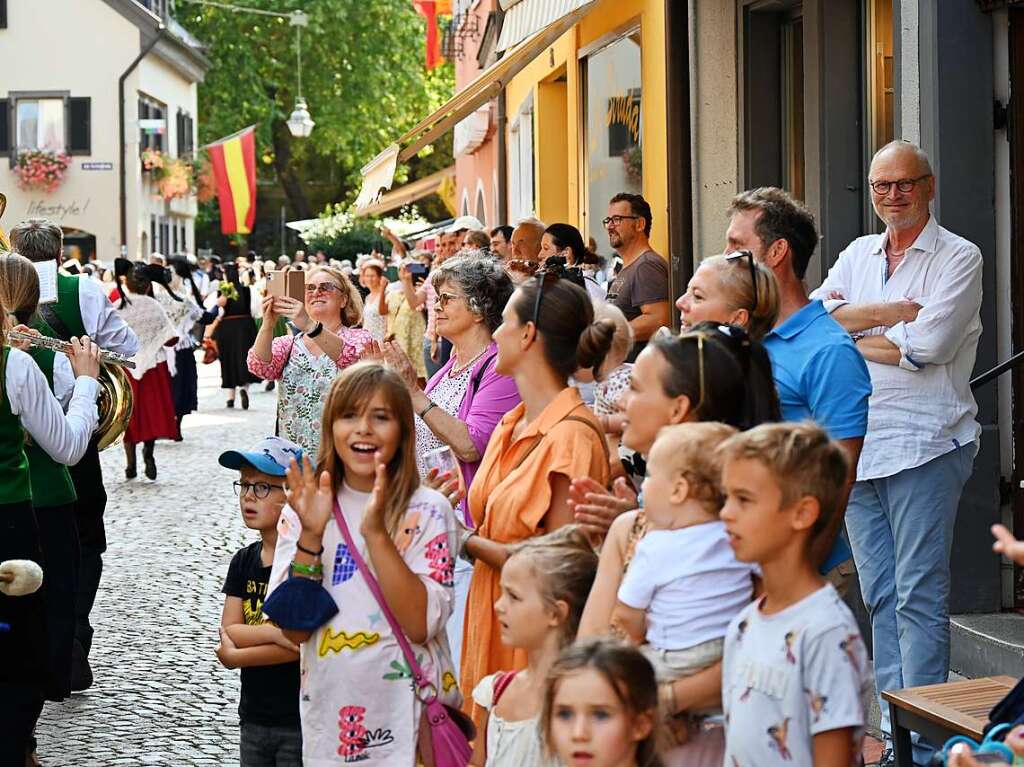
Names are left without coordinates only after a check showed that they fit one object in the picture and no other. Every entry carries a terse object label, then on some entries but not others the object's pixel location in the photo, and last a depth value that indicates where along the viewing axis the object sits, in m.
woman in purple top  5.56
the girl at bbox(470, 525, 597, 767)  3.94
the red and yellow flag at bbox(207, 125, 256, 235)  46.66
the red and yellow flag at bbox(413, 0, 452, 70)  34.03
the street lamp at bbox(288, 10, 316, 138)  42.12
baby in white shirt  3.65
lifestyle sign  47.75
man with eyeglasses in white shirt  5.96
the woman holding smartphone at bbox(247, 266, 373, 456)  8.41
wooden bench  4.46
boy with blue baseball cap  5.06
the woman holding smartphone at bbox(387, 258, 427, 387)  15.15
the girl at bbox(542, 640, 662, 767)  3.36
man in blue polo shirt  4.85
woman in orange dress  4.61
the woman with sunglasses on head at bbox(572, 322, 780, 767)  3.83
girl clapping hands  4.19
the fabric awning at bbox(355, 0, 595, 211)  14.92
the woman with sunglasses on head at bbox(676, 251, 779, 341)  4.60
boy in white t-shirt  3.37
